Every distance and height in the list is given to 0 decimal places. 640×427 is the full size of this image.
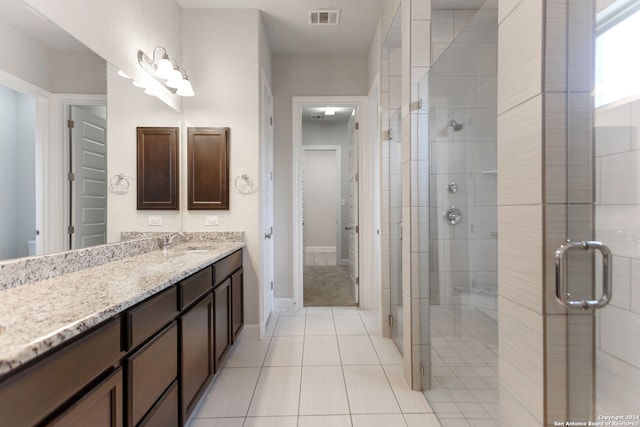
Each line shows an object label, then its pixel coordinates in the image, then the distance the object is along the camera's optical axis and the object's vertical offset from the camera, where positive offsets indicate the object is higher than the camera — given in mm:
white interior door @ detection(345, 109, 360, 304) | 3658 +125
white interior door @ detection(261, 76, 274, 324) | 2986 +131
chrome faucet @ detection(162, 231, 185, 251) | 2457 -249
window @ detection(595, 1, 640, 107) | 830 +398
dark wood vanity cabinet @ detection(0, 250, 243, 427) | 712 -491
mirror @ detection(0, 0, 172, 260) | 1193 +339
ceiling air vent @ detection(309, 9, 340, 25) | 2848 +1717
